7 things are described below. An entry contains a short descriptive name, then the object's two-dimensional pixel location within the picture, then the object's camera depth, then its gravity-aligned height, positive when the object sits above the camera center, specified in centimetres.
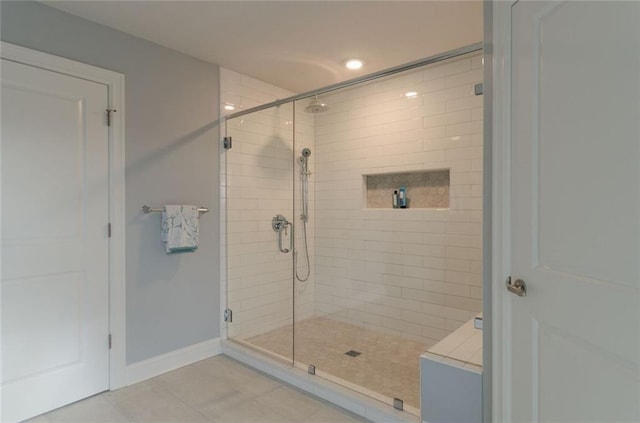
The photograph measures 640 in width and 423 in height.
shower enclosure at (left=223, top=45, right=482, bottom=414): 280 -12
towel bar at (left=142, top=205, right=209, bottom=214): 252 -1
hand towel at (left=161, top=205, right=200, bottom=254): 259 -14
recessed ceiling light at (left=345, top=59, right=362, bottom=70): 293 +122
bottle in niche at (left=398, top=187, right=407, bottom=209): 323 +10
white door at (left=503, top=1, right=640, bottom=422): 95 -1
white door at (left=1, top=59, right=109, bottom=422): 201 -19
